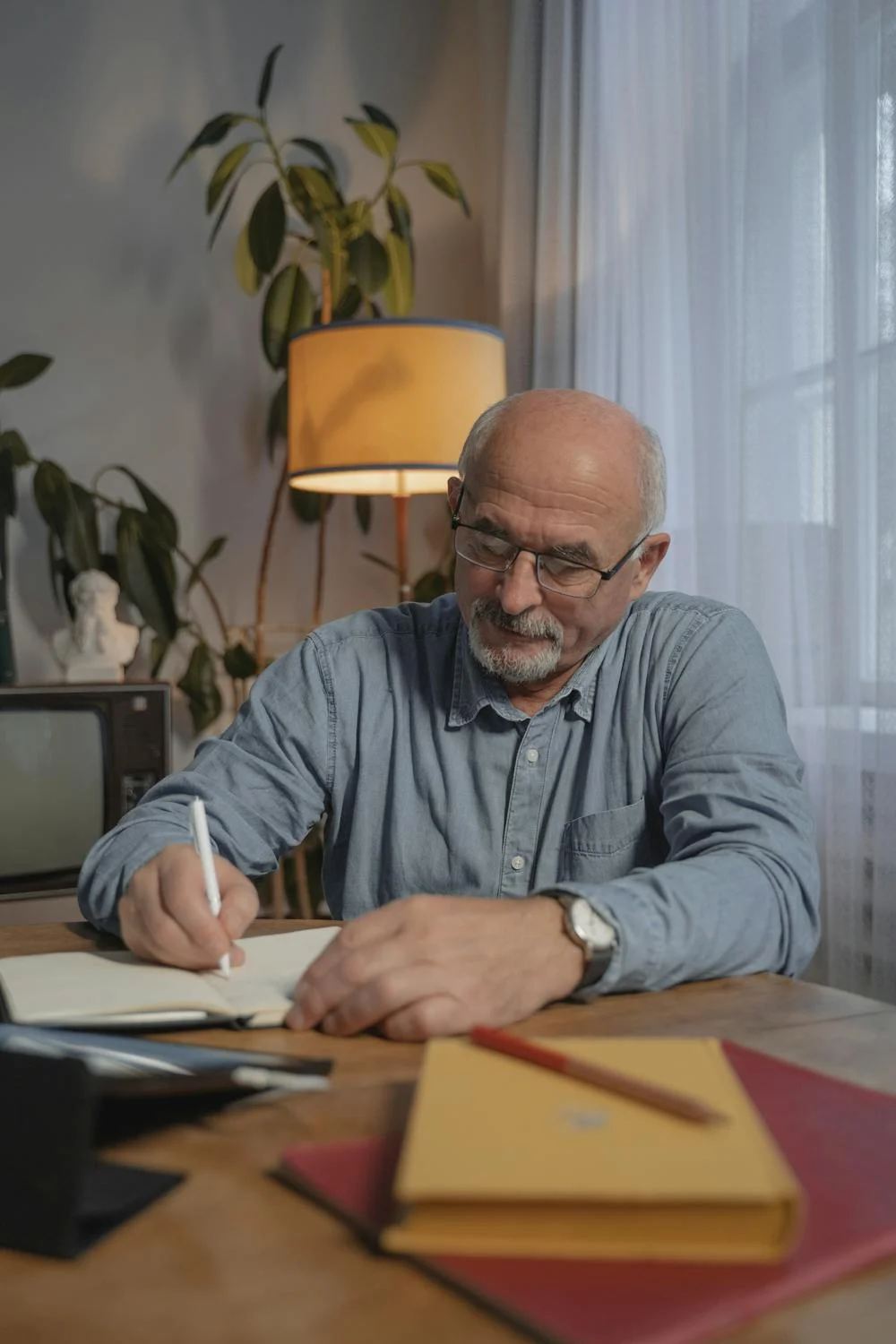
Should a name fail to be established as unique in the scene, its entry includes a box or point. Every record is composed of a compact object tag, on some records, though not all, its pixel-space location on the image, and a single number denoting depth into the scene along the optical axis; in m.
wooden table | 0.47
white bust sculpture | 2.73
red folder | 0.46
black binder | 0.53
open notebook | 0.84
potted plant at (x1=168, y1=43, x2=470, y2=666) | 2.84
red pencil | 0.56
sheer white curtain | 1.90
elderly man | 1.23
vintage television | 2.38
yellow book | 0.49
